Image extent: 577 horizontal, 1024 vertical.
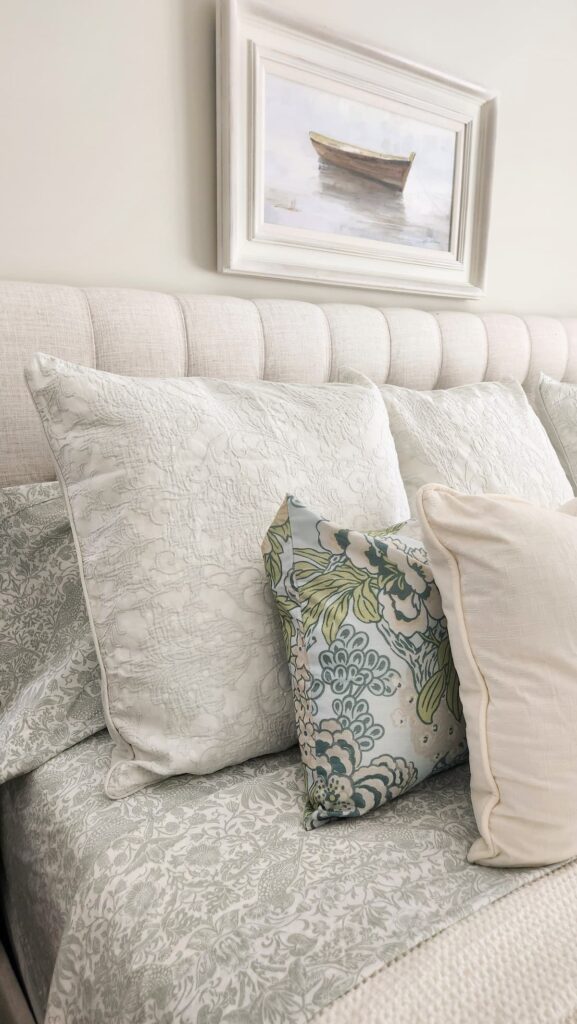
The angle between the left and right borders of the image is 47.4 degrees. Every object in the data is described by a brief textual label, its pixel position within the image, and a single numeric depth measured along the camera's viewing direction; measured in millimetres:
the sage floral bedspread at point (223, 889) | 524
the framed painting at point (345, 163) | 1278
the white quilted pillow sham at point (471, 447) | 1103
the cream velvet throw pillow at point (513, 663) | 624
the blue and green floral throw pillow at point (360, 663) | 694
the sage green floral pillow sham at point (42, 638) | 820
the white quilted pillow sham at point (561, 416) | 1477
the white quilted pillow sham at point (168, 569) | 747
